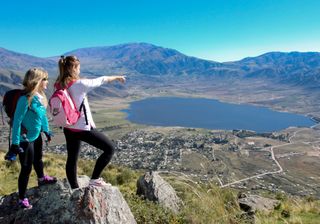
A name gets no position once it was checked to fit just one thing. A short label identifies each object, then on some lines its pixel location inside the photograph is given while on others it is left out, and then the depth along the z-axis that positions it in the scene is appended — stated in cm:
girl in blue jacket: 565
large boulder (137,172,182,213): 715
